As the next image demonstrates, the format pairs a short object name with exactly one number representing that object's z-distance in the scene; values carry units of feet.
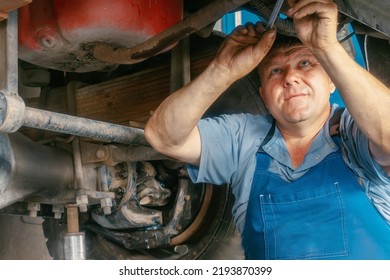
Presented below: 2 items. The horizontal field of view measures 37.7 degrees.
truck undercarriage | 3.36
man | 3.31
